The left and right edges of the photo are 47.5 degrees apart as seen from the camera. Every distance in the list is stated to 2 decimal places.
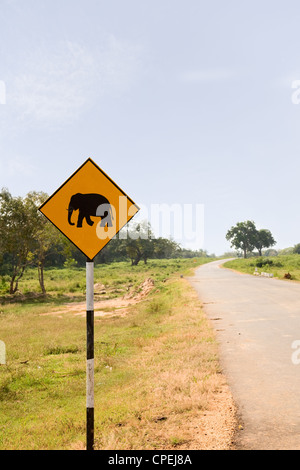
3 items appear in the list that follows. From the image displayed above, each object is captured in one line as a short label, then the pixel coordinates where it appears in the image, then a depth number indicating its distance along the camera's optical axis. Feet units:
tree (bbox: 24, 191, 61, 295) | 86.07
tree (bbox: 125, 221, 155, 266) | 249.75
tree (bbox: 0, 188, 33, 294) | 83.82
